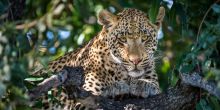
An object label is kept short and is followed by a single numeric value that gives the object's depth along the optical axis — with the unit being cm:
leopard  1927
